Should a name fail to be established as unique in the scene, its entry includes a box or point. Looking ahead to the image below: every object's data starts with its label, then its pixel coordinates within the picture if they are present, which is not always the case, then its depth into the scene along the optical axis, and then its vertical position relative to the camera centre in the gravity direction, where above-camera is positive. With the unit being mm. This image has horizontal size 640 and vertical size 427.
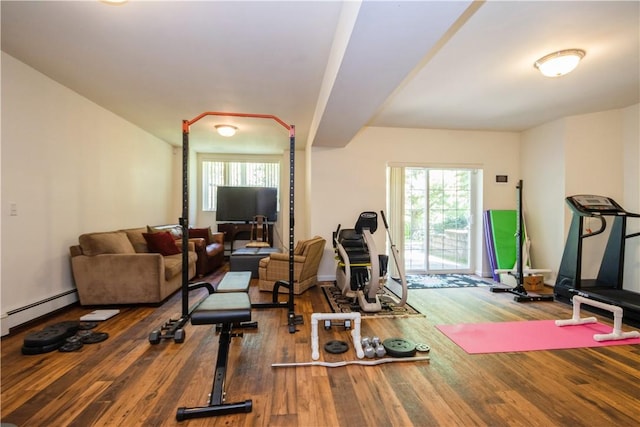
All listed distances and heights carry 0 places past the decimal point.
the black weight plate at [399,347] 2439 -1135
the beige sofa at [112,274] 3518 -750
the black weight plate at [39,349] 2421 -1136
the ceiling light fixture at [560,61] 2633 +1364
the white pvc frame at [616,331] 2729 -1096
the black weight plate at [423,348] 2537 -1163
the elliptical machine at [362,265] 3494 -658
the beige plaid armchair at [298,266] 4152 -795
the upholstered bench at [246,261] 5020 -835
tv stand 6992 -419
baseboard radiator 2778 -1032
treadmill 3629 -574
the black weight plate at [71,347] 2488 -1151
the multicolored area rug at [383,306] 3445 -1163
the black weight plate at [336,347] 2483 -1146
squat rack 2733 -727
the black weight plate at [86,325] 2952 -1159
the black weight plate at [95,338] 2648 -1151
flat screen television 6848 +188
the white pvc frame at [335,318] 2412 -1022
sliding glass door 5496 -87
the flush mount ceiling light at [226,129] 4895 +1349
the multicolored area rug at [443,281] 4711 -1144
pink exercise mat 2648 -1184
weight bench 1726 -780
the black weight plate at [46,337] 2441 -1065
